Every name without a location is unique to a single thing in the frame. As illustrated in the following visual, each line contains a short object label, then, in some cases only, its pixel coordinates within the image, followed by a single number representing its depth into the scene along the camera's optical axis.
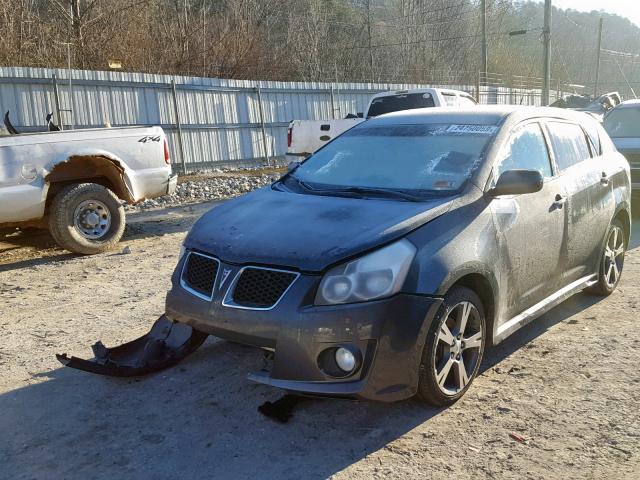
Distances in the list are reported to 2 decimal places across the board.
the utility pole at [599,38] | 48.33
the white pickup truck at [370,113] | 13.12
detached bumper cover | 4.04
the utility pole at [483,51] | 32.97
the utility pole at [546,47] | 26.75
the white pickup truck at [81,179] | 7.21
